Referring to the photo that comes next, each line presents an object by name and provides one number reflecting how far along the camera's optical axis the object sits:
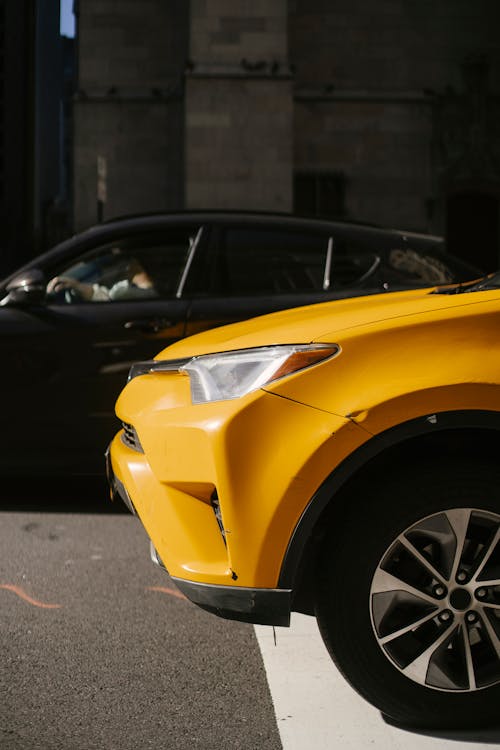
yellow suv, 2.95
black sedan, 6.06
